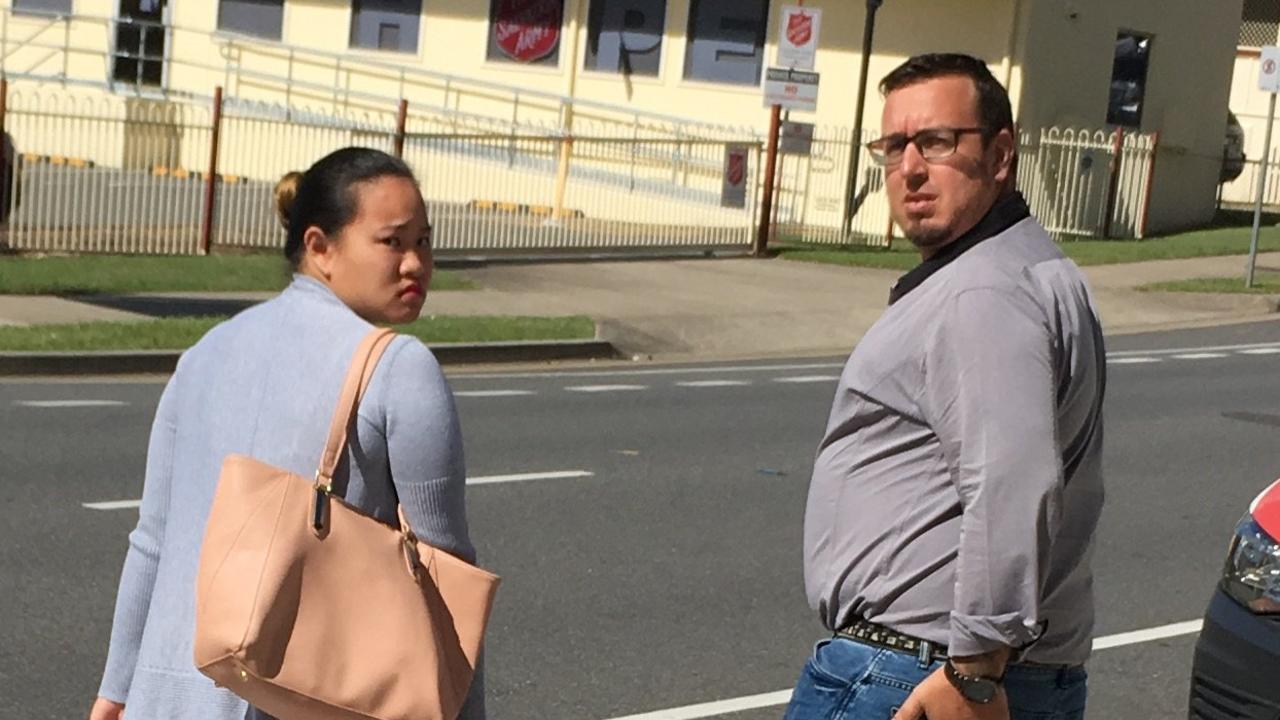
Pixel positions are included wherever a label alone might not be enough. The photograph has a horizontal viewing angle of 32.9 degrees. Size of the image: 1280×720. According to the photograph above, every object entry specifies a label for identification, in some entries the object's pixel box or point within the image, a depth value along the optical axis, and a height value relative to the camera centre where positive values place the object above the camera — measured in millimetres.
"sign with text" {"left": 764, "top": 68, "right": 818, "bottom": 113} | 24844 +422
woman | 3424 -535
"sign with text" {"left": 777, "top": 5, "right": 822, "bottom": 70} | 24388 +985
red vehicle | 5402 -1187
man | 3324 -503
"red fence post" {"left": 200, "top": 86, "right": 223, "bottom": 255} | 22062 -1229
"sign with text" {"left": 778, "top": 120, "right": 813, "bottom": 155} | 26250 -154
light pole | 28422 +121
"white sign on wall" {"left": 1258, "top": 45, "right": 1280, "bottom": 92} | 24047 +1096
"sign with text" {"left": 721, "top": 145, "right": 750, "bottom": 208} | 26391 -687
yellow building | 31156 +692
